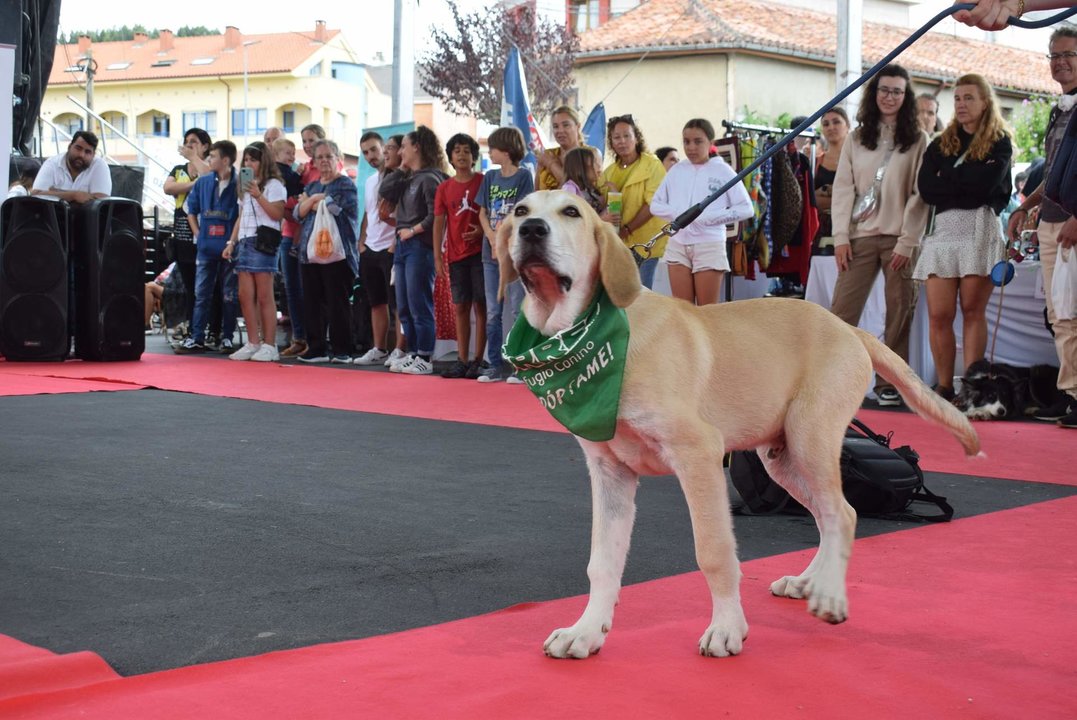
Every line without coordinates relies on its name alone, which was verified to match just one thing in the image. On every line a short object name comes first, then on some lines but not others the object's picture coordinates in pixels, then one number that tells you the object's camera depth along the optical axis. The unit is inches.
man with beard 486.3
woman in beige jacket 337.4
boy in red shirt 414.9
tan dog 118.0
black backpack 191.8
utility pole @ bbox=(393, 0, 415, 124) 639.8
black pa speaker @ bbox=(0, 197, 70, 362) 446.3
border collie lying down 324.5
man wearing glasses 293.3
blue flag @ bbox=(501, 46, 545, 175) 561.6
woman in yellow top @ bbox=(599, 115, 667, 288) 374.6
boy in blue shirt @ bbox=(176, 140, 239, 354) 502.6
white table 360.5
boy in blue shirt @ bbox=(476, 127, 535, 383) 392.8
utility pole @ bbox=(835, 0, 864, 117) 557.9
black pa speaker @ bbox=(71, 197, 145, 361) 461.4
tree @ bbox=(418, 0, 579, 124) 1422.2
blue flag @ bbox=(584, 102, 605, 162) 604.1
